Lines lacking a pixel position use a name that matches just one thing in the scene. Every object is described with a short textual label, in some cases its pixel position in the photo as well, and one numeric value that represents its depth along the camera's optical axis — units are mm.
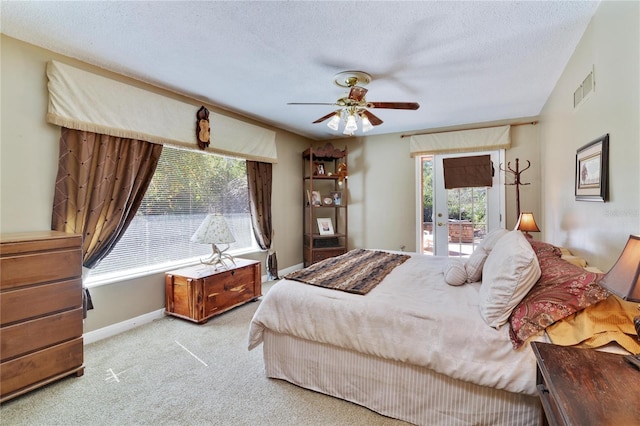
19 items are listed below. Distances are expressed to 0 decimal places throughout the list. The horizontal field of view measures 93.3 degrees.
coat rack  3654
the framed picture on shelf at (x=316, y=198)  5071
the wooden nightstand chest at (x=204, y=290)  3033
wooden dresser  1839
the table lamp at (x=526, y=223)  3148
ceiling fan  2572
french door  4324
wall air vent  1924
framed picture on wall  1694
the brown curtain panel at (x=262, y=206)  4230
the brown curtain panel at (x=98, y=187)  2424
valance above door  4201
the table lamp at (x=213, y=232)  3145
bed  1470
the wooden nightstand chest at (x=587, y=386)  856
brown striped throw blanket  2150
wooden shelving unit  5008
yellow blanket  1278
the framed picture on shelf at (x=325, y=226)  5145
